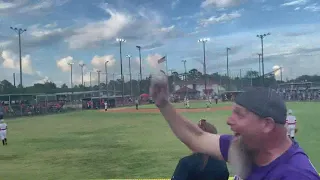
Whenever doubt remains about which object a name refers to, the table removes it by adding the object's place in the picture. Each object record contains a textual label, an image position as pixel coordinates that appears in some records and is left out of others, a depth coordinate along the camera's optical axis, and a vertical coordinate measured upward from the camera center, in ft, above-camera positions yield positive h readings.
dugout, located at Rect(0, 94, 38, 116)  125.20 -3.21
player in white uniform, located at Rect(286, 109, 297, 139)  38.13 -4.08
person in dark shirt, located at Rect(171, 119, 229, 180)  9.61 -2.21
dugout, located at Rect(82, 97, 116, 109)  155.97 -3.84
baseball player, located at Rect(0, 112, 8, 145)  49.57 -5.44
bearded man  5.04 -0.81
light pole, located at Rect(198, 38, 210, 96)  185.69 +10.81
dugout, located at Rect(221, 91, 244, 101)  183.22 -2.73
